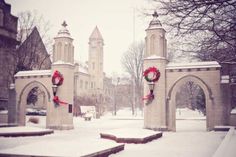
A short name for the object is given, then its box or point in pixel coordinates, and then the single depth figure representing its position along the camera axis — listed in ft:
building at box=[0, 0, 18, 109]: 104.27
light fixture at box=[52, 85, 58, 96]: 79.87
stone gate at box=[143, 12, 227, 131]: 69.15
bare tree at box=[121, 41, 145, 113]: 163.71
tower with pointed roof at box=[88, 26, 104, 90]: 221.46
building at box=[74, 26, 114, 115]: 213.07
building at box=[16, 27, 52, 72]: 121.39
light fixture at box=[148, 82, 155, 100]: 74.13
